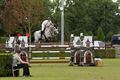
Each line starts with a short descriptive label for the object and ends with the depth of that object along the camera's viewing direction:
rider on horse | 55.51
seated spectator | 23.30
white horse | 55.78
